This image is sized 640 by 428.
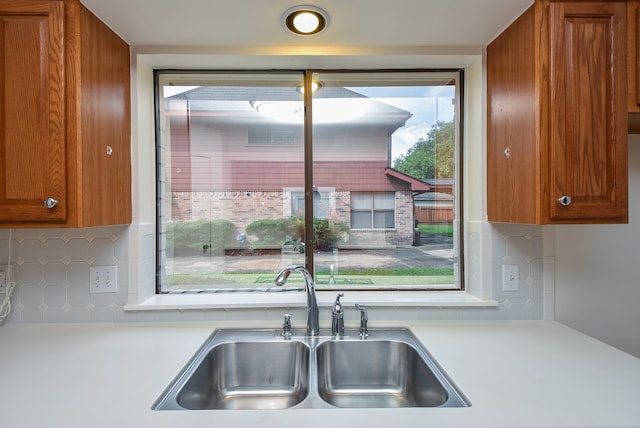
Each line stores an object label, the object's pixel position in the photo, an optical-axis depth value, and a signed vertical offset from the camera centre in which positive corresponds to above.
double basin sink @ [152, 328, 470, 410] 1.23 -0.64
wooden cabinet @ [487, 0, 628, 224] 1.07 +0.33
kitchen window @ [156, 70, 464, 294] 1.64 +0.20
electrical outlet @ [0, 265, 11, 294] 1.39 -0.28
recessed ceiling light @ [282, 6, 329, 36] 1.16 +0.73
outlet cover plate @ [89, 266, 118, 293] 1.42 -0.30
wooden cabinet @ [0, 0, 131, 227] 1.06 +0.33
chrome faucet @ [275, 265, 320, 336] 1.36 -0.42
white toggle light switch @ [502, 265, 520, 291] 1.43 -0.30
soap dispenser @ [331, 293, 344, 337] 1.36 -0.47
